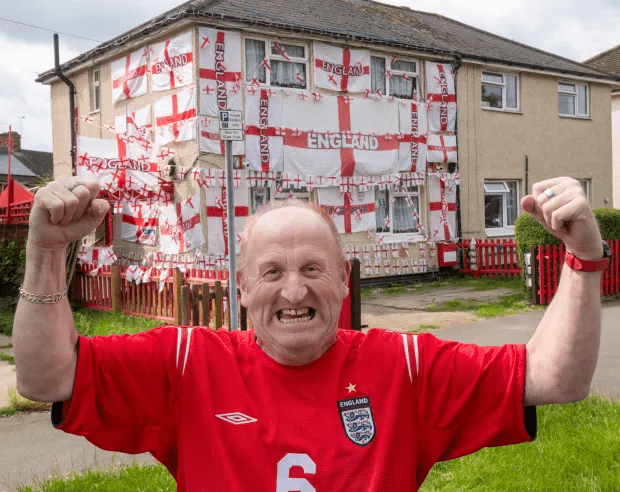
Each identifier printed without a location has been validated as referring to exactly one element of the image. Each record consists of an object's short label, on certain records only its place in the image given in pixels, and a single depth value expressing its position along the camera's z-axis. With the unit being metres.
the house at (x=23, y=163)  38.00
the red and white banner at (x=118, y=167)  13.06
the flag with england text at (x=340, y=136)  14.74
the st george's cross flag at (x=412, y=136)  16.59
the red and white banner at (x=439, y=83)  17.28
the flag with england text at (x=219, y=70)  13.49
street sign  5.99
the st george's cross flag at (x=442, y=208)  17.38
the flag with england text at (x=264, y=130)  14.11
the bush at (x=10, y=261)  12.86
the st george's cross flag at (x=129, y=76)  14.93
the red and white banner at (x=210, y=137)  13.38
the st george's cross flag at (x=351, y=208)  15.28
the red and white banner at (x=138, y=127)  14.54
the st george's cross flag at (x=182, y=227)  13.43
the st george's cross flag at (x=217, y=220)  13.54
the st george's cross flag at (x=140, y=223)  14.58
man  1.76
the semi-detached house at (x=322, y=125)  13.68
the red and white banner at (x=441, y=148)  17.24
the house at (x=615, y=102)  29.48
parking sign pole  5.95
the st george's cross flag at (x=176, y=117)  13.49
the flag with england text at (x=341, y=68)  15.20
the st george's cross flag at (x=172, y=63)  13.62
